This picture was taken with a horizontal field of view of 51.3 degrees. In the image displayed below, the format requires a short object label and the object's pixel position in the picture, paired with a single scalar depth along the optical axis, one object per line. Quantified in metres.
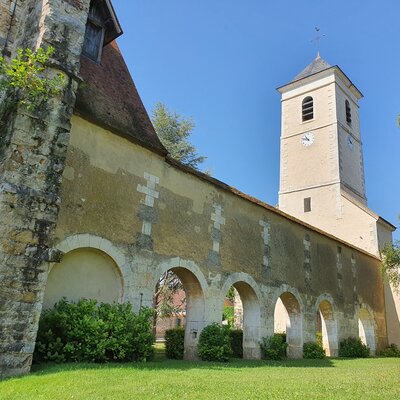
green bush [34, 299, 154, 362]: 6.34
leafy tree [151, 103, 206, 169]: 20.08
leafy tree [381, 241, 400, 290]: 16.53
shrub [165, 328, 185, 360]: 10.69
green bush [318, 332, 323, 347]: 15.89
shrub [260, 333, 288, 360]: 10.86
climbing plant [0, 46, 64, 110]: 6.15
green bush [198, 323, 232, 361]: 9.02
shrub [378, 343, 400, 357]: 16.62
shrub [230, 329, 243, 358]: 12.28
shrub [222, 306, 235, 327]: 29.02
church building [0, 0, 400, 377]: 5.95
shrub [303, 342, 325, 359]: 12.43
